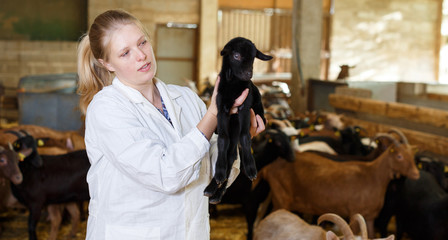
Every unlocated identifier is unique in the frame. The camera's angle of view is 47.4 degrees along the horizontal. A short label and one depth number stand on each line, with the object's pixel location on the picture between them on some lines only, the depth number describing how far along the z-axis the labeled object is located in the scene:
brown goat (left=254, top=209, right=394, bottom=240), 3.34
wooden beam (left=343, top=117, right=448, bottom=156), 5.77
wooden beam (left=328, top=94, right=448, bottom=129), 6.15
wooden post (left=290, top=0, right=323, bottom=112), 9.80
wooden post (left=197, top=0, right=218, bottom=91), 14.49
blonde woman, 1.66
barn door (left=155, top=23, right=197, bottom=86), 14.65
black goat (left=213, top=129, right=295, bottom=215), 5.14
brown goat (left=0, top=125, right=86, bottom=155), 6.13
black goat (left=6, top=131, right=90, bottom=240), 5.03
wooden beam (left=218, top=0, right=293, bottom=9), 15.29
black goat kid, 1.71
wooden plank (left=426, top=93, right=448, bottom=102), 10.40
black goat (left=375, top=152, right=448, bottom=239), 4.93
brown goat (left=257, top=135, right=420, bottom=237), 4.79
